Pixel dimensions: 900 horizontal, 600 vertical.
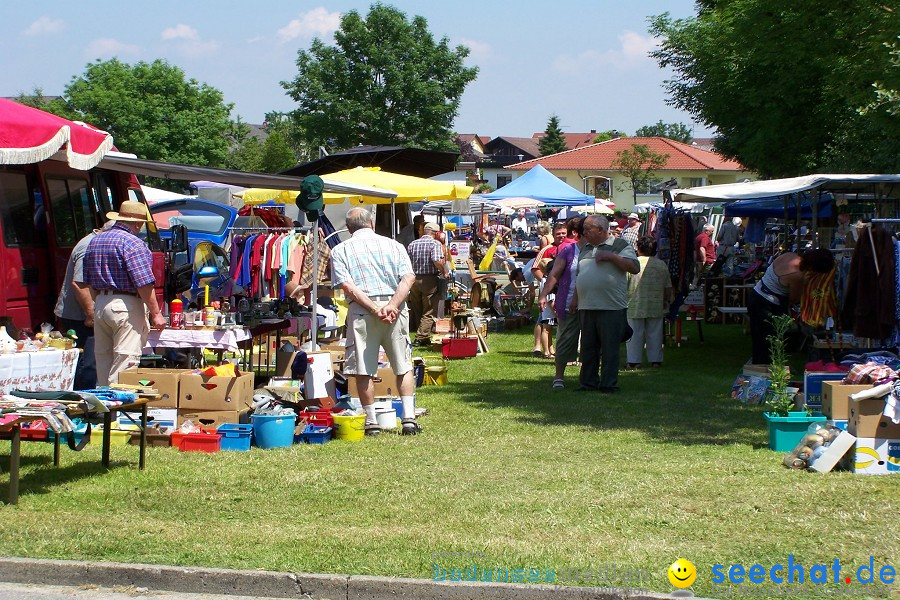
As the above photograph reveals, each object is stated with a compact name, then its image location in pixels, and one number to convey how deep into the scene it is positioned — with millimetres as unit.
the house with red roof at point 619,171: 75125
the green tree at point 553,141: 106312
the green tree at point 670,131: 119188
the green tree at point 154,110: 60219
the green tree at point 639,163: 69438
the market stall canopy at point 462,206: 20361
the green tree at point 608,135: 111988
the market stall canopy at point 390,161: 18172
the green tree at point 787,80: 13977
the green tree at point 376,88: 62812
